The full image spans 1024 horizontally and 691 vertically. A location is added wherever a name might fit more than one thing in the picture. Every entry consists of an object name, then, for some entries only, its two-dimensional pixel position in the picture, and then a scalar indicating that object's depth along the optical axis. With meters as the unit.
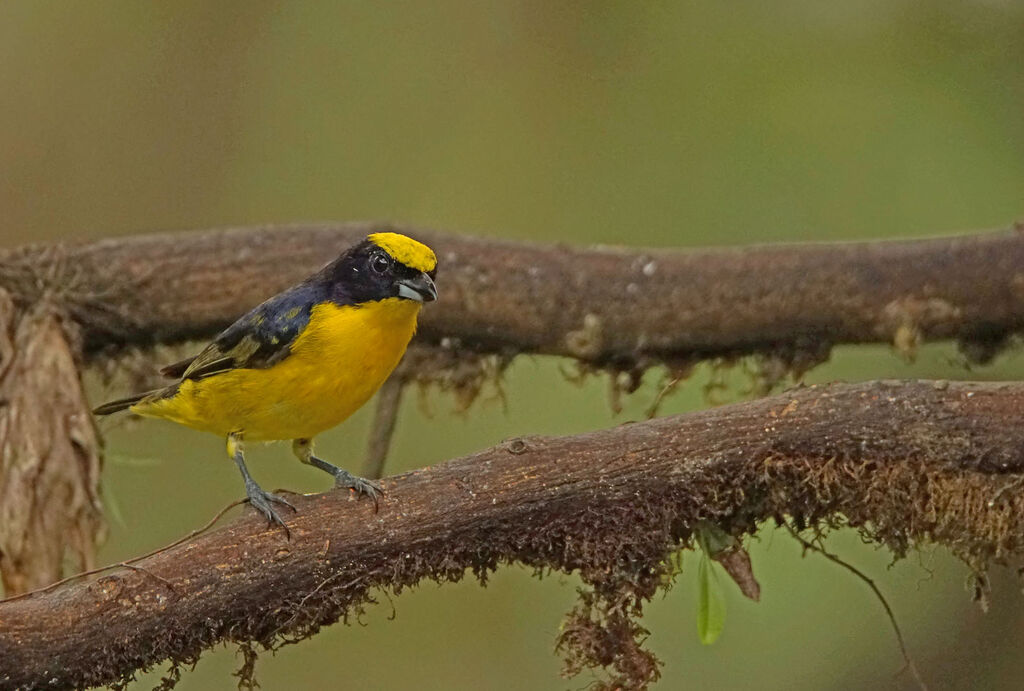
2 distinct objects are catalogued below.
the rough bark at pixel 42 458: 6.82
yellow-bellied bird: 6.00
